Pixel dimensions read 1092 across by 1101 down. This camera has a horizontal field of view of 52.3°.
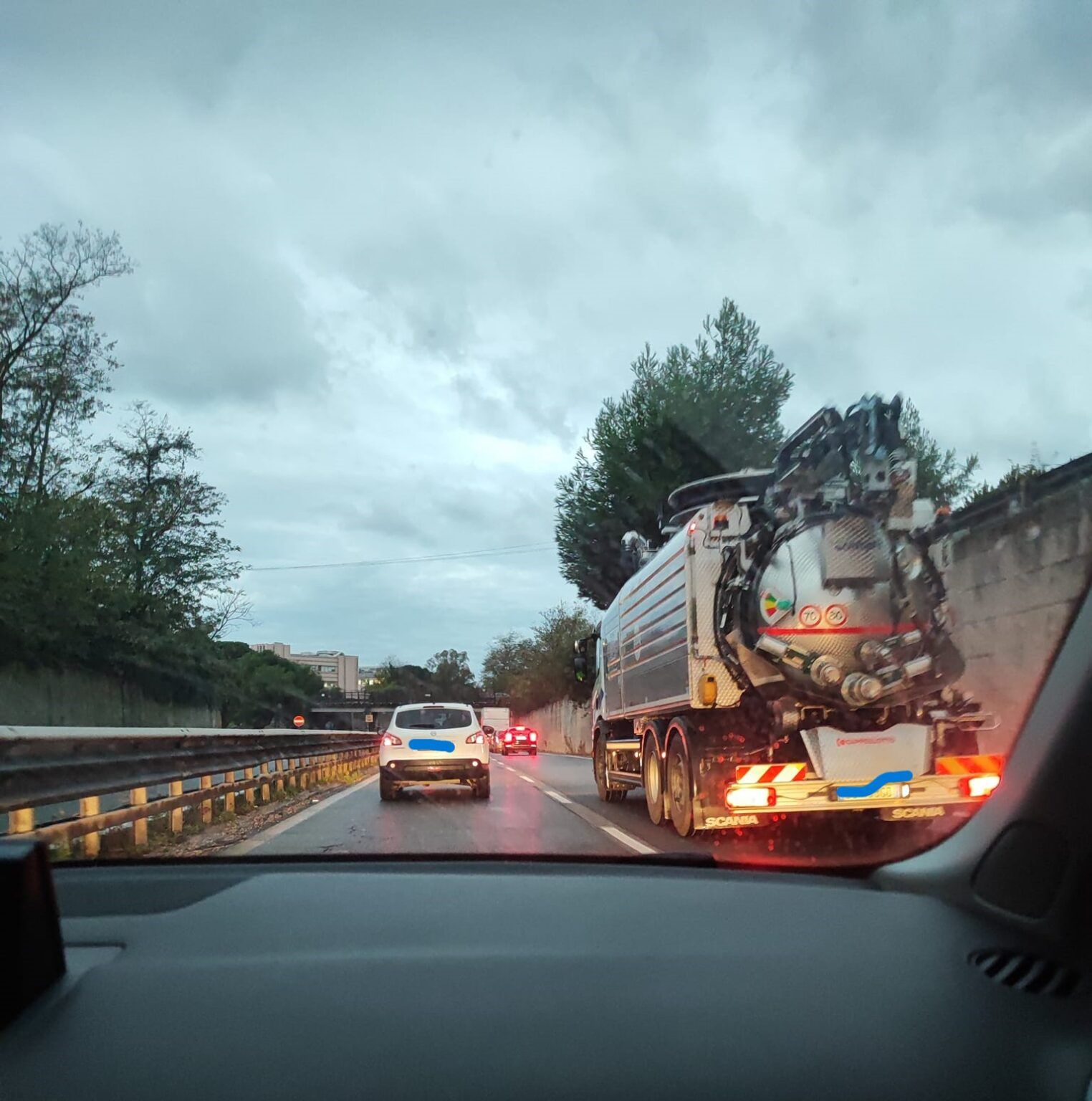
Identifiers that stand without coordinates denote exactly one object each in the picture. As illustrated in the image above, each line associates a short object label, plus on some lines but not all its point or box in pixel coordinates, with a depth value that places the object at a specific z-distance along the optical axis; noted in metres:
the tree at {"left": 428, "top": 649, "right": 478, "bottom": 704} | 71.44
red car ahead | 52.03
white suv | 16.34
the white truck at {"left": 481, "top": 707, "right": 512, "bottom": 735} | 62.69
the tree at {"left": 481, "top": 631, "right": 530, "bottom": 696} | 94.62
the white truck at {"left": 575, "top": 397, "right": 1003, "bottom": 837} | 8.94
